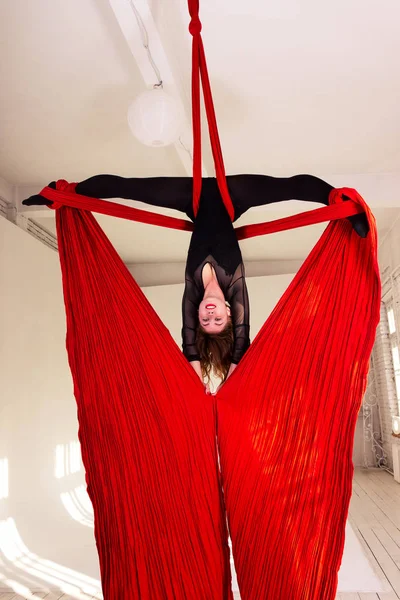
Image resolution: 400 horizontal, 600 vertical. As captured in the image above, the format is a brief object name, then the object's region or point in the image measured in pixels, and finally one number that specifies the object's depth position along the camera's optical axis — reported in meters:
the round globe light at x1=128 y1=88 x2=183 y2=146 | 2.14
